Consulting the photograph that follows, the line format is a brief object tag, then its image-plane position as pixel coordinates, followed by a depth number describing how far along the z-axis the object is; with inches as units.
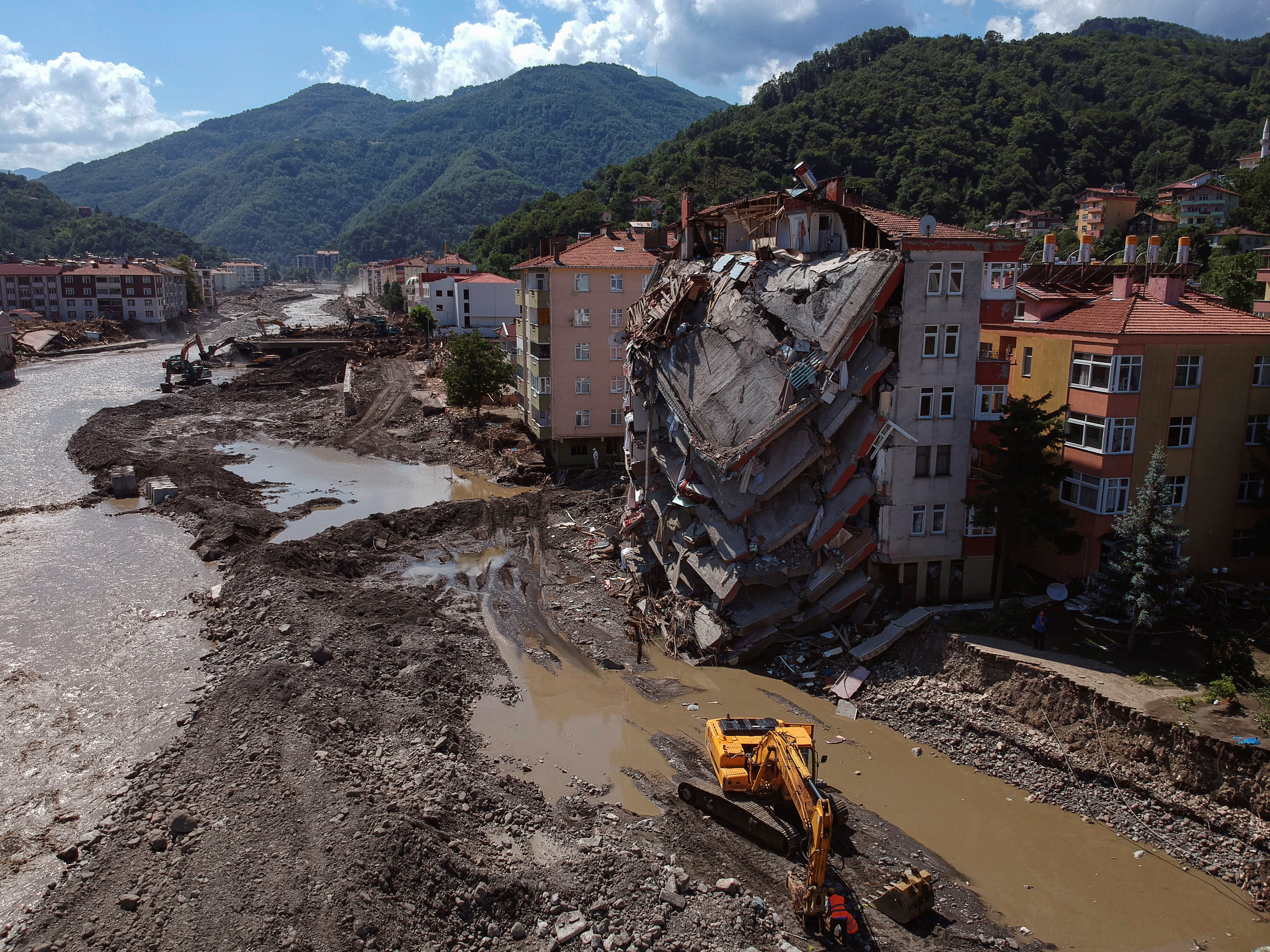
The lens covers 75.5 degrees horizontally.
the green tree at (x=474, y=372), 1985.7
